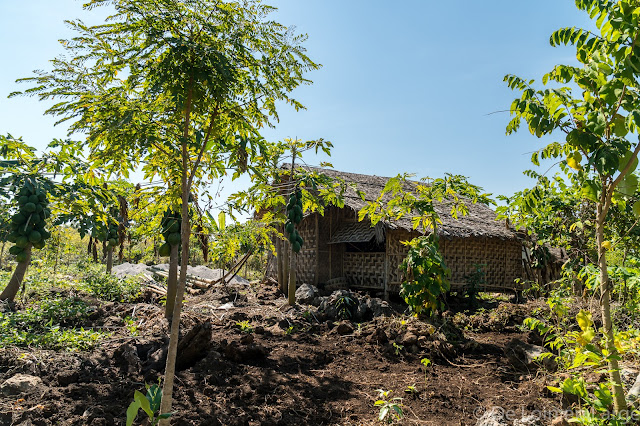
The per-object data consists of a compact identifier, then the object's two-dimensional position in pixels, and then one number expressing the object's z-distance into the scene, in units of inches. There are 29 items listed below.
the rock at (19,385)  140.1
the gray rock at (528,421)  116.2
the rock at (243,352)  191.0
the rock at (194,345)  177.9
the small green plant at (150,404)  85.2
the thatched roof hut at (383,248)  412.8
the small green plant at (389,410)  123.1
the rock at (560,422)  105.0
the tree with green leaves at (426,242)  242.8
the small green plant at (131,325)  207.7
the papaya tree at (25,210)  200.7
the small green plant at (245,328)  245.4
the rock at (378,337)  235.6
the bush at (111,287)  319.9
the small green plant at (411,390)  159.3
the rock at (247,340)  202.7
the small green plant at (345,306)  297.3
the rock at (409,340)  221.6
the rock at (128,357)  167.9
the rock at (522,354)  190.4
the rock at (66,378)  151.5
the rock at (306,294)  352.5
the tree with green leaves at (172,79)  101.0
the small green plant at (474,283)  393.1
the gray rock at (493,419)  119.8
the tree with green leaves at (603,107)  87.3
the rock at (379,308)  302.8
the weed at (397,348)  214.9
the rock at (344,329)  259.1
